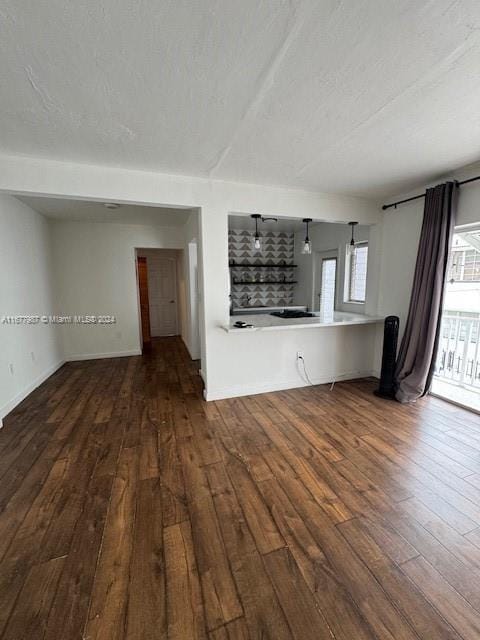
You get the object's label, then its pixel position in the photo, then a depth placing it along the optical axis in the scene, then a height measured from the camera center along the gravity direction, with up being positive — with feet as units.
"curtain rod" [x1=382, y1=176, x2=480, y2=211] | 8.46 +3.09
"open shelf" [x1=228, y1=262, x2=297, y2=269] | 18.89 +0.96
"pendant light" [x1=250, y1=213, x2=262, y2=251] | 10.20 +2.41
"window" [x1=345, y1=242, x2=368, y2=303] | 14.38 +0.25
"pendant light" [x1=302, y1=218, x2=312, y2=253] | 11.00 +1.38
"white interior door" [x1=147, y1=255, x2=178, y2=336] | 22.21 -1.25
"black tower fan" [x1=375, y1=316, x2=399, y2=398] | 10.69 -3.11
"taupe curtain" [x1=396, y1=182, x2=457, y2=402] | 9.14 -0.72
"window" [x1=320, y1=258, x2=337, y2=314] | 16.01 -0.36
